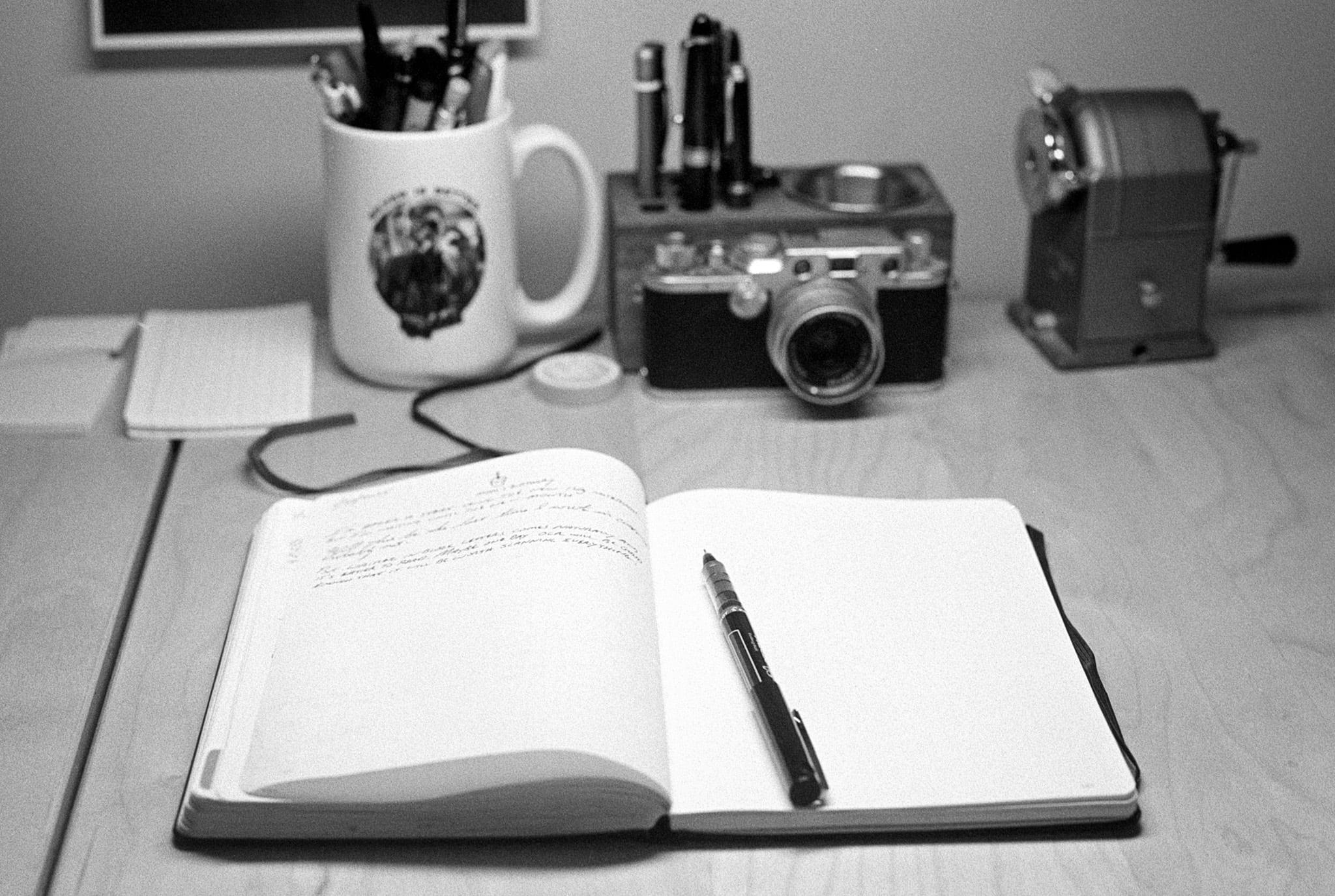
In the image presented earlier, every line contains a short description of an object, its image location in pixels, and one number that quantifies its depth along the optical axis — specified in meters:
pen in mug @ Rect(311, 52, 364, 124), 1.00
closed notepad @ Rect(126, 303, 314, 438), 1.01
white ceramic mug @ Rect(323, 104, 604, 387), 0.99
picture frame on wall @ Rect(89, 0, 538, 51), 1.15
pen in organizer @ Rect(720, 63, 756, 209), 1.07
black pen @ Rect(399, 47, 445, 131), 1.01
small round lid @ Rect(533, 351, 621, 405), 1.05
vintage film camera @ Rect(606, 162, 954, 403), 1.02
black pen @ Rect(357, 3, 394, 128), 1.01
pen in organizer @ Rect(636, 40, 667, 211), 1.06
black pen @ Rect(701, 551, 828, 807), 0.64
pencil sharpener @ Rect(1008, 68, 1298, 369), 1.05
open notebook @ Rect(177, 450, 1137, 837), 0.64
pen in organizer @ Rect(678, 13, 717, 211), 1.05
